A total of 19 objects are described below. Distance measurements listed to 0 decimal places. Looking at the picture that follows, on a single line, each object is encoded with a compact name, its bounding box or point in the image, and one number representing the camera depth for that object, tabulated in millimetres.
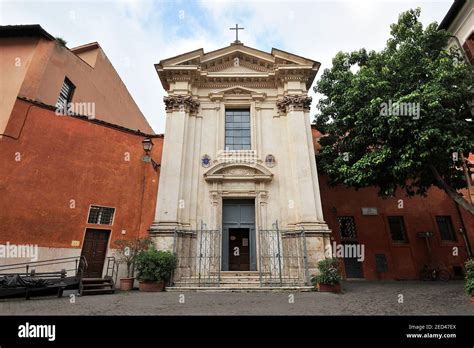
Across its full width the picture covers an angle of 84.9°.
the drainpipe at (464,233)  13333
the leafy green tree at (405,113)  8883
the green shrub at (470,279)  6690
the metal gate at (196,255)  10156
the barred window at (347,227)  13703
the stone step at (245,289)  8898
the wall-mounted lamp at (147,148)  11016
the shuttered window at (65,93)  13131
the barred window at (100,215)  10953
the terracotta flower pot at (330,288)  8788
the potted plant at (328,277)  8828
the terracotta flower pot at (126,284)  9453
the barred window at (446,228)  13828
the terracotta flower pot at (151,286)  8938
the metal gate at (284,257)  9930
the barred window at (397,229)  13664
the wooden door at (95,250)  10609
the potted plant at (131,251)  9843
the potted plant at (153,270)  8961
